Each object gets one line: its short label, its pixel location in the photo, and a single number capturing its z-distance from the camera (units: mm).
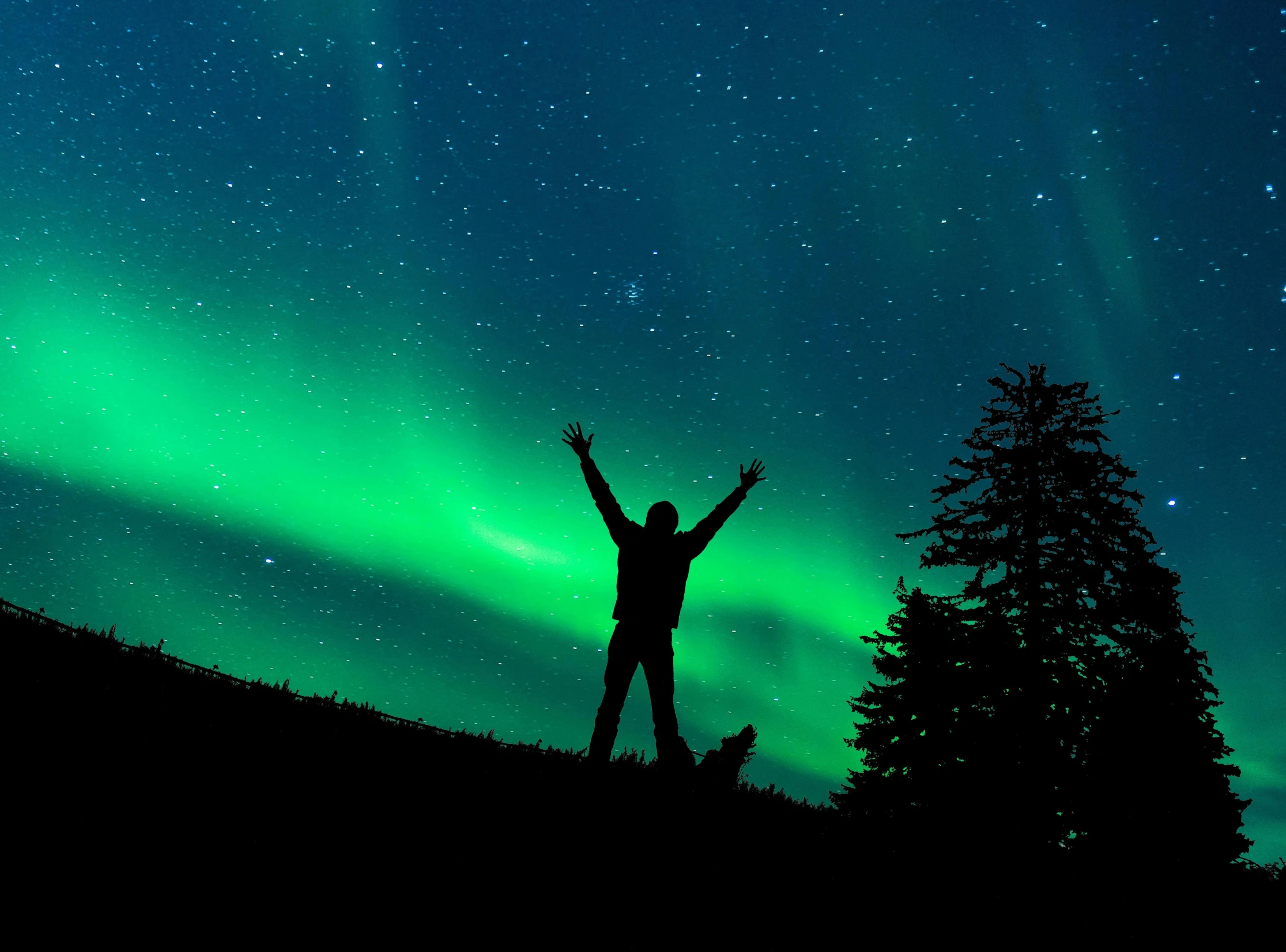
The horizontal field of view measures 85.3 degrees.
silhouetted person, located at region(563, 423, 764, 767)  6016
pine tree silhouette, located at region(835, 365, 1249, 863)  15359
